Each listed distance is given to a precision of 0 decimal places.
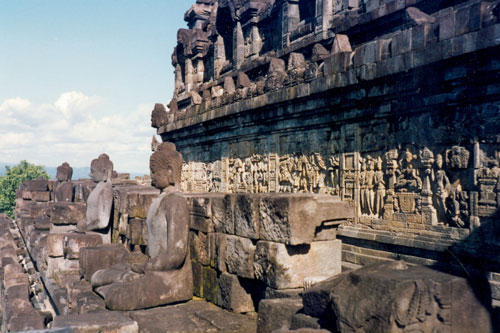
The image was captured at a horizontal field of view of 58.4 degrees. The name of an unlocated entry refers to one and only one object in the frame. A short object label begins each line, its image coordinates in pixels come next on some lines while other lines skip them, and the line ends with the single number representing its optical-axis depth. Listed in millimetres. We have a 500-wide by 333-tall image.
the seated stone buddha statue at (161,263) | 4406
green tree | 38688
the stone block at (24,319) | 5801
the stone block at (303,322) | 3045
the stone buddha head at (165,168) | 4953
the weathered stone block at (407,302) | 2514
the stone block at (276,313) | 3443
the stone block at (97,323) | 3680
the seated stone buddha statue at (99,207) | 7480
